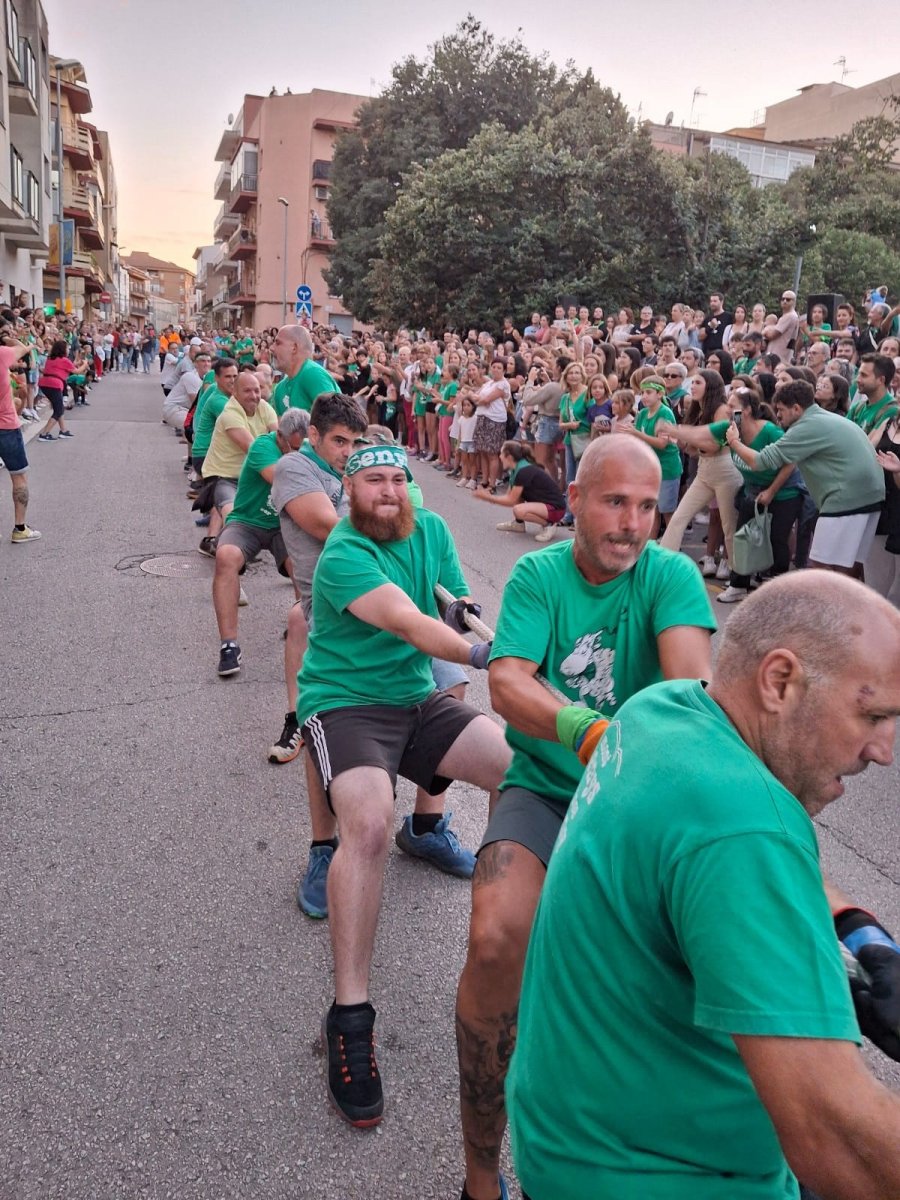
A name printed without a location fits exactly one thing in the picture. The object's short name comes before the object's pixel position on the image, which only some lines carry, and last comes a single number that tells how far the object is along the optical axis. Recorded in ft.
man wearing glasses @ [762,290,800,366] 42.45
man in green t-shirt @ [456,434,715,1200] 7.93
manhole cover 27.50
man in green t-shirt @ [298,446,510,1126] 9.34
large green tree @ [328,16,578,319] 105.09
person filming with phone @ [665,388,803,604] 26.76
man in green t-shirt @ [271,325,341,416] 24.73
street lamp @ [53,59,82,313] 113.17
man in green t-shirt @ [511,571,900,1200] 3.73
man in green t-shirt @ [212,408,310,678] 19.02
